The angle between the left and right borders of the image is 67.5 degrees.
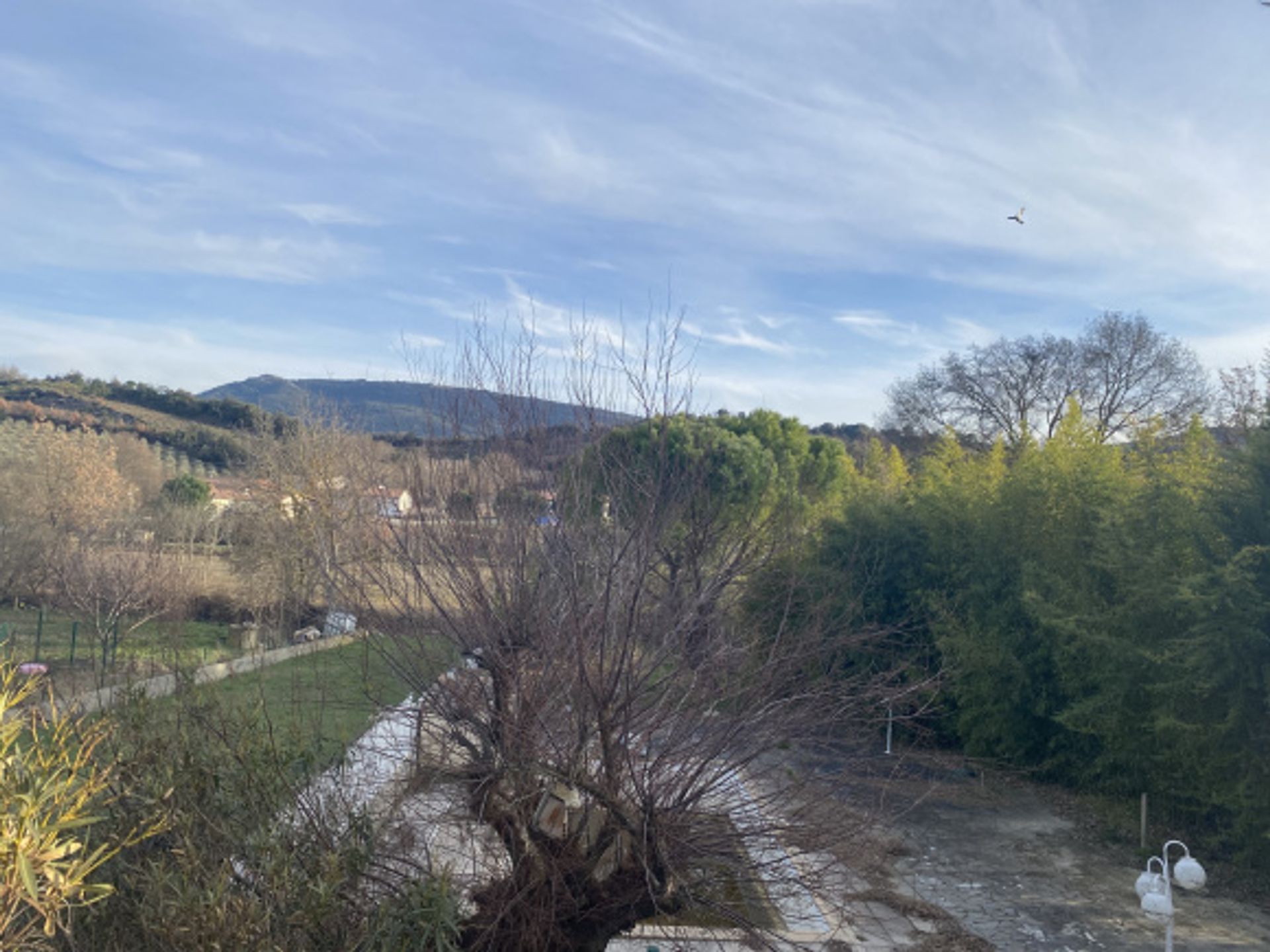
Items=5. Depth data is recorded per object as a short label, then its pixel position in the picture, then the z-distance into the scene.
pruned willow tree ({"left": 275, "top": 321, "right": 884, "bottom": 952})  3.87
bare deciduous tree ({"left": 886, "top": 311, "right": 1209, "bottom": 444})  24.55
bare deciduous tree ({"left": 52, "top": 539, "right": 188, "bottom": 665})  11.25
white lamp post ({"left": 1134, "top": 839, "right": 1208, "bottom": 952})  4.29
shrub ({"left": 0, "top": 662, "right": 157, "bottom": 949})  2.09
